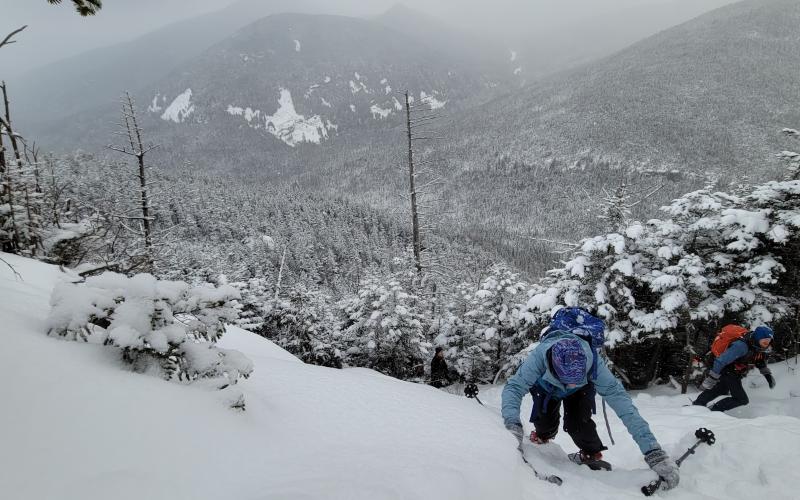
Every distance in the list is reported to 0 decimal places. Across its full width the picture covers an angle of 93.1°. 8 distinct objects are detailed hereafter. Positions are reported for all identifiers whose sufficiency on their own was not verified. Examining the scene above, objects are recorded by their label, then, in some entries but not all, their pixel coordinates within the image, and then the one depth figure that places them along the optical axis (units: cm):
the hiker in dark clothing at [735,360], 596
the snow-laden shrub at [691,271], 750
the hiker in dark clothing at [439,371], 1127
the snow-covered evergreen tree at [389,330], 1336
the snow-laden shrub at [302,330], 1633
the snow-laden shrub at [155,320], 242
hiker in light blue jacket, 346
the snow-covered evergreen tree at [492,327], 1280
